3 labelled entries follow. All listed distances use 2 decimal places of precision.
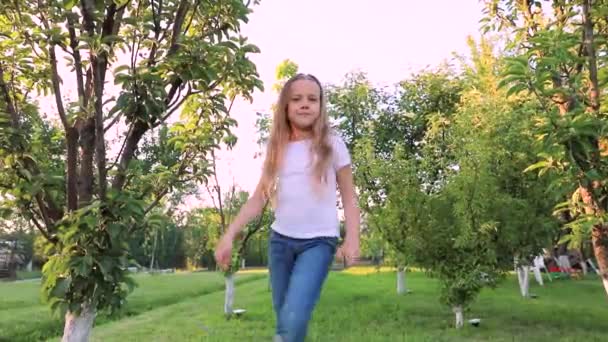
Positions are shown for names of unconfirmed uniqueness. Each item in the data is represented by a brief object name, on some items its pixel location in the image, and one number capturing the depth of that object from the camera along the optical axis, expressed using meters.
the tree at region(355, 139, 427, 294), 10.88
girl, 2.67
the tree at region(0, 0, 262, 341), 4.19
